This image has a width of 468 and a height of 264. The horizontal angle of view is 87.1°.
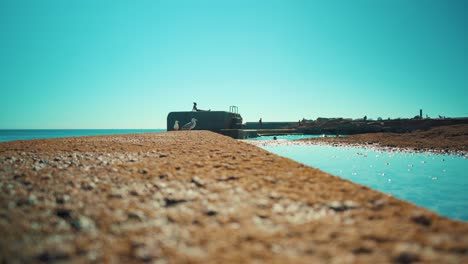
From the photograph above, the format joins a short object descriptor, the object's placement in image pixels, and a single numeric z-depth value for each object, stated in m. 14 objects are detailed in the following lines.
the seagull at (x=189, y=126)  32.75
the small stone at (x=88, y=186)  4.48
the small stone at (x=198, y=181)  4.83
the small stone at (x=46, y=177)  5.11
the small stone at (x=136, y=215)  3.26
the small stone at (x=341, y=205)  3.59
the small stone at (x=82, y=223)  2.95
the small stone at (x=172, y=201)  3.82
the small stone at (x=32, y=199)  3.68
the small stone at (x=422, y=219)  3.01
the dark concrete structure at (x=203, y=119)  47.03
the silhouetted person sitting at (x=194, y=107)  44.49
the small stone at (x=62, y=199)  3.79
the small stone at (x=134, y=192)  4.24
